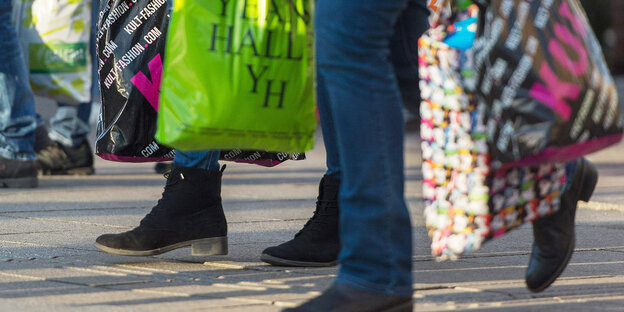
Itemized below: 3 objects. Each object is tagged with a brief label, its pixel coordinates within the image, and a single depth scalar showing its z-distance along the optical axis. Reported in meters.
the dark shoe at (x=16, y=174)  11.52
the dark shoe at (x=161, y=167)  13.34
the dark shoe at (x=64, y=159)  12.96
